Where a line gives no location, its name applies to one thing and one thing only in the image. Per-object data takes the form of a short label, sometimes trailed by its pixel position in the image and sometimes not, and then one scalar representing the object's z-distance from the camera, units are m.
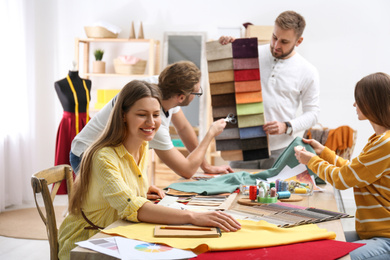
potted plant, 5.56
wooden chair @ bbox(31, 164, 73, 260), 1.82
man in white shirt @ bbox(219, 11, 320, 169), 2.94
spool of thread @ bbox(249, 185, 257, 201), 2.04
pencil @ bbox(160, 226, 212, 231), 1.52
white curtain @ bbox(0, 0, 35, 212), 4.86
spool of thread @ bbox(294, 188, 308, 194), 2.24
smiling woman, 1.62
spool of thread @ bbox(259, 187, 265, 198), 2.03
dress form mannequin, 4.55
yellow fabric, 1.37
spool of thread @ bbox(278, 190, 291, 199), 2.10
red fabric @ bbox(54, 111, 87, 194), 4.53
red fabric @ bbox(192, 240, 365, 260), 1.30
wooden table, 1.32
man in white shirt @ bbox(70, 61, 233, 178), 2.38
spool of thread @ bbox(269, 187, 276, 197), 2.04
